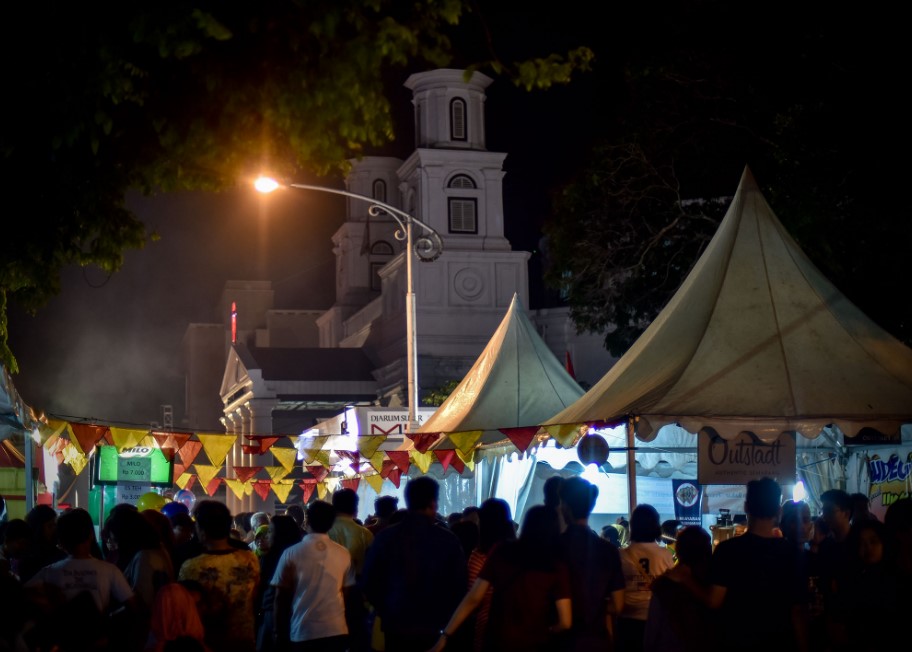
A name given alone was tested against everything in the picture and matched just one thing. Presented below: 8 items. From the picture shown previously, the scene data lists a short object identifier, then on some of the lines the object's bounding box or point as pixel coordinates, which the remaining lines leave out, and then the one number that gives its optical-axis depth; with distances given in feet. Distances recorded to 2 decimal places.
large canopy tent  40.47
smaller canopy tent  69.97
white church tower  183.62
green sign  59.26
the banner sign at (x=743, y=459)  41.29
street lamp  75.56
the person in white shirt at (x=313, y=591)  30.19
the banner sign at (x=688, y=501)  63.87
